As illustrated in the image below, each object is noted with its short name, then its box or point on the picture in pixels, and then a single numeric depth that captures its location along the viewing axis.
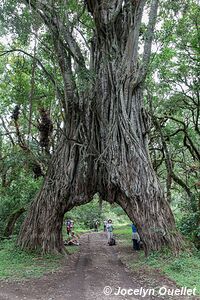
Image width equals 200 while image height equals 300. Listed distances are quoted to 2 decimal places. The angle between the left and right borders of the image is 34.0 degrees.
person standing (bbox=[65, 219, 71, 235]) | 15.46
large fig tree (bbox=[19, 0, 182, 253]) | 9.37
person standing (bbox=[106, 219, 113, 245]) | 13.55
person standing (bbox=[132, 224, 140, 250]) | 11.49
